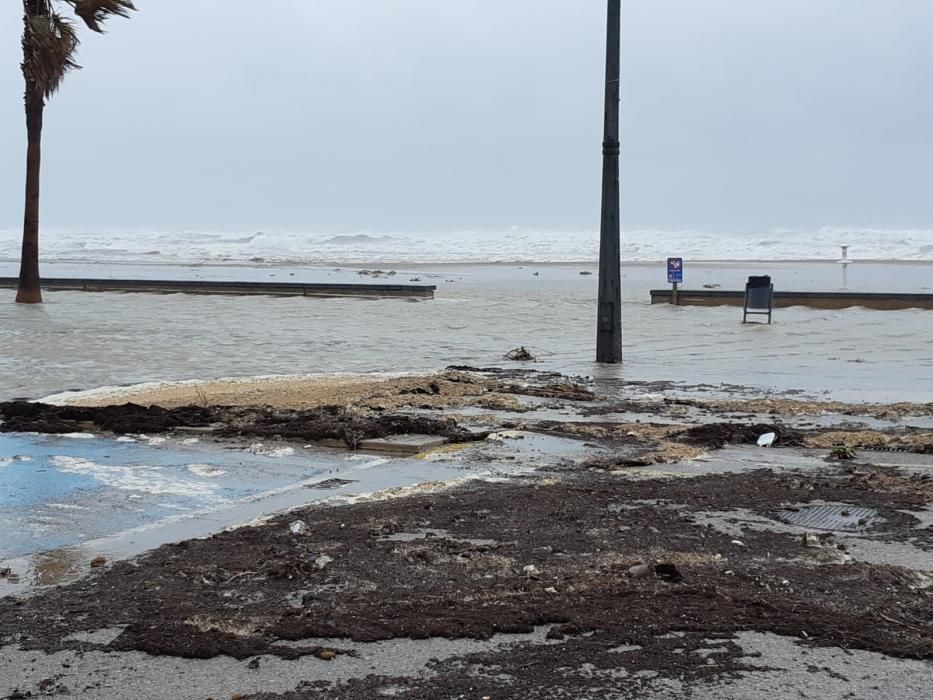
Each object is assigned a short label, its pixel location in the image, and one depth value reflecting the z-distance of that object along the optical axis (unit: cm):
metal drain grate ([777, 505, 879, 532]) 633
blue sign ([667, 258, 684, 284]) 2961
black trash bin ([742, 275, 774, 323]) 2394
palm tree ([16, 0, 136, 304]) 2755
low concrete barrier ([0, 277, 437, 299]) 3139
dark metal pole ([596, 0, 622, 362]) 1540
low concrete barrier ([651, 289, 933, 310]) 2825
